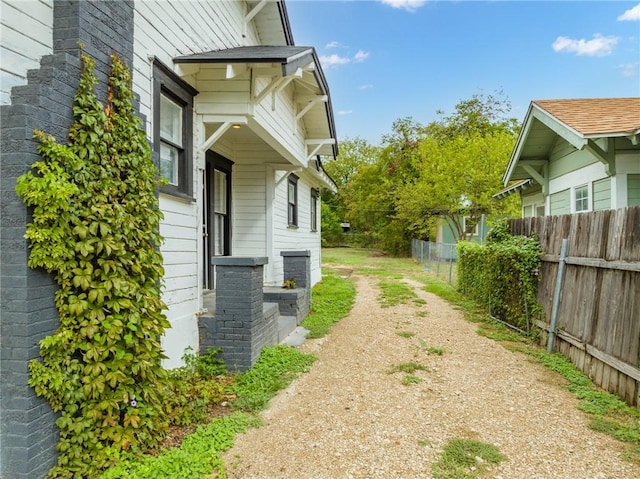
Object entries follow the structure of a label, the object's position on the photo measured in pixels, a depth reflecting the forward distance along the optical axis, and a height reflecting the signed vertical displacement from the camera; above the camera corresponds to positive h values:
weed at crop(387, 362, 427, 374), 4.80 -1.90
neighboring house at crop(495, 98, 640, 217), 6.38 +1.52
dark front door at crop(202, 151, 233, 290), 6.46 +0.12
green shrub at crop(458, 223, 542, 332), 6.04 -0.91
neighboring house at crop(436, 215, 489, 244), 21.89 -0.40
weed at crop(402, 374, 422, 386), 4.41 -1.88
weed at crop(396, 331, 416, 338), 6.46 -1.95
